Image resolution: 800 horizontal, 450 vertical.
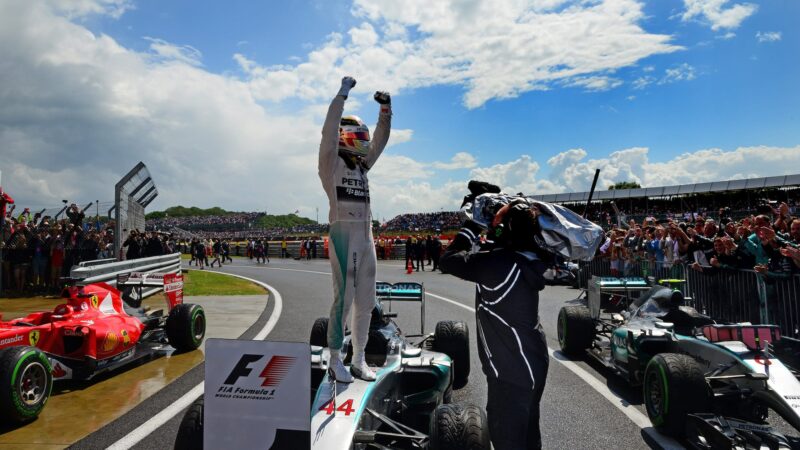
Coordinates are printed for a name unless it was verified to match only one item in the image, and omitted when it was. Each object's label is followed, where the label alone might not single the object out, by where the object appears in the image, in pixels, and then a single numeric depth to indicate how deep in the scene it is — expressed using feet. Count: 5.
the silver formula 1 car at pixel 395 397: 10.41
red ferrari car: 15.26
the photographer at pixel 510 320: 10.25
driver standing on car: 12.78
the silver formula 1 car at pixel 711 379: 12.52
